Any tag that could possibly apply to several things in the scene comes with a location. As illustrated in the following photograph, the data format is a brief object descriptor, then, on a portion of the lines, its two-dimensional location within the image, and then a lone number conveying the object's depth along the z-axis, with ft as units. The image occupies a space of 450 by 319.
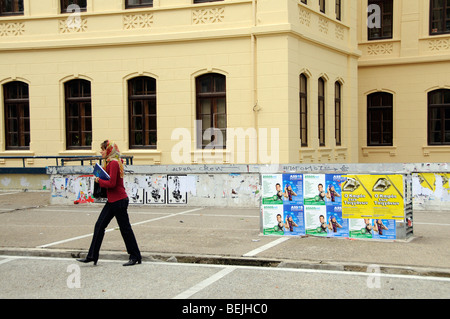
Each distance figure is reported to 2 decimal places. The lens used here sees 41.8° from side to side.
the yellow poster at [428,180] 46.21
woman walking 28.09
